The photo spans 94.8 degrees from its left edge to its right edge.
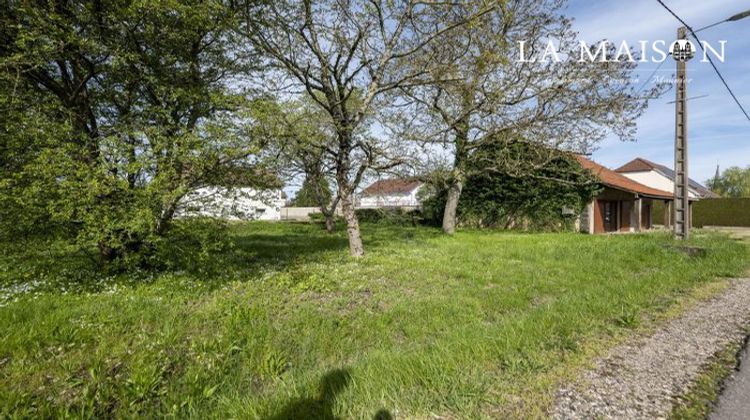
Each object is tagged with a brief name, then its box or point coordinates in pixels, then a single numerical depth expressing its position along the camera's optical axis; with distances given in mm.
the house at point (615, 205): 17500
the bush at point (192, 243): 5598
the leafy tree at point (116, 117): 4840
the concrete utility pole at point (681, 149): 11250
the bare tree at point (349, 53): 7461
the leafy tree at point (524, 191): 15023
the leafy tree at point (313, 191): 12440
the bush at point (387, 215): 12747
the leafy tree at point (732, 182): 59125
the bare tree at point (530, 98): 12062
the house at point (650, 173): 35406
